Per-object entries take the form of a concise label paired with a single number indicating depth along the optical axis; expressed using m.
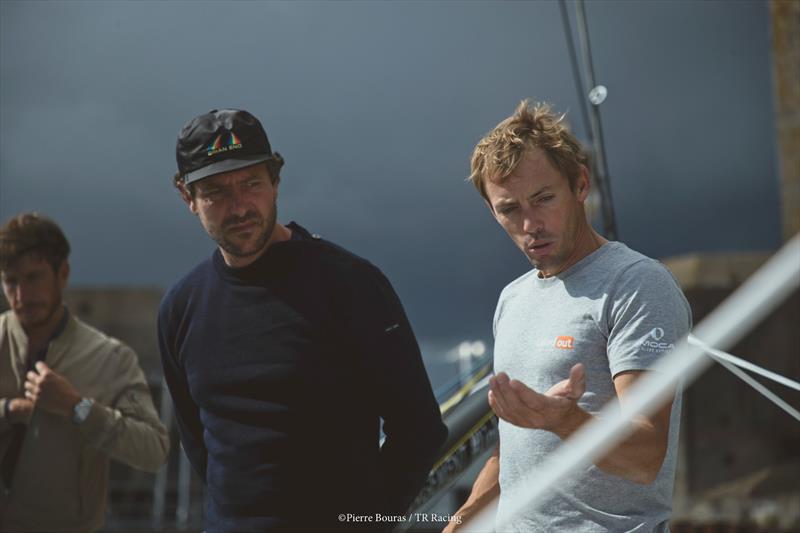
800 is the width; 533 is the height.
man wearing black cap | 3.43
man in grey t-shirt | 3.18
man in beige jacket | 4.05
